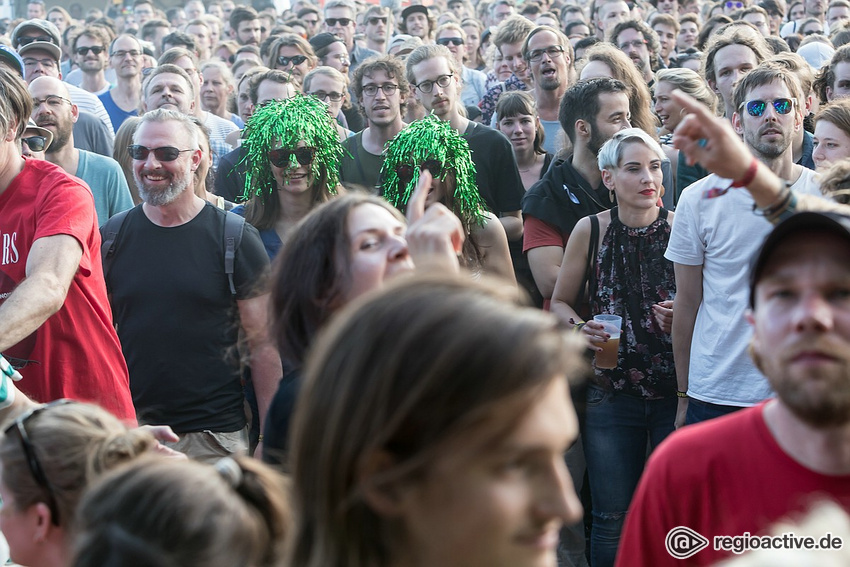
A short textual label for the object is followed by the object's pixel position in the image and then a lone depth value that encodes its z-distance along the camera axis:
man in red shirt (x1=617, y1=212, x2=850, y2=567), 1.93
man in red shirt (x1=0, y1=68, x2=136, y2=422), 3.66
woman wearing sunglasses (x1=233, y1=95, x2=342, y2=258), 4.95
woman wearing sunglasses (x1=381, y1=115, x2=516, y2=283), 4.79
